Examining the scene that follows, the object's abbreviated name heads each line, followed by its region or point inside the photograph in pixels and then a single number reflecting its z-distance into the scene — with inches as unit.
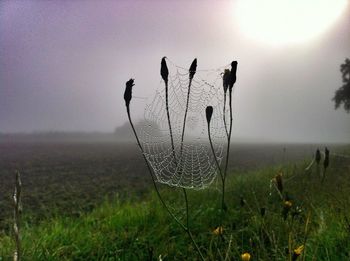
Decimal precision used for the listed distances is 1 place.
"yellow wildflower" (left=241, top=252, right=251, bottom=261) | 14.5
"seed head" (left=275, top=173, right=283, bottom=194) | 18.4
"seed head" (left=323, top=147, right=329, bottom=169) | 20.4
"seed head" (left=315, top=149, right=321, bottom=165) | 23.0
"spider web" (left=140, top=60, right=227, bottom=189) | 13.4
